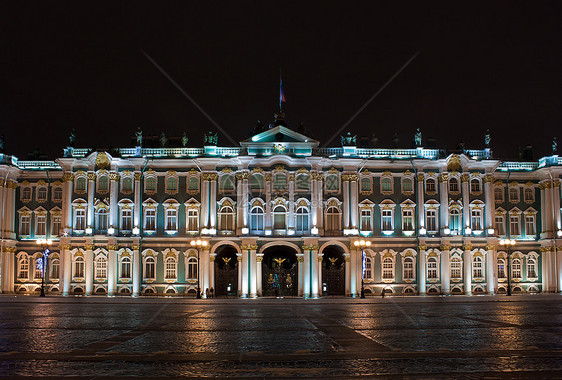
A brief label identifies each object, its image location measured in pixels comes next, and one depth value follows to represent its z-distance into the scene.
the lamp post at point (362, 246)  54.74
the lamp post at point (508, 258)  57.12
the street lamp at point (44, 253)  55.91
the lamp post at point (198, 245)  54.31
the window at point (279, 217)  59.81
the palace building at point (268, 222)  59.31
